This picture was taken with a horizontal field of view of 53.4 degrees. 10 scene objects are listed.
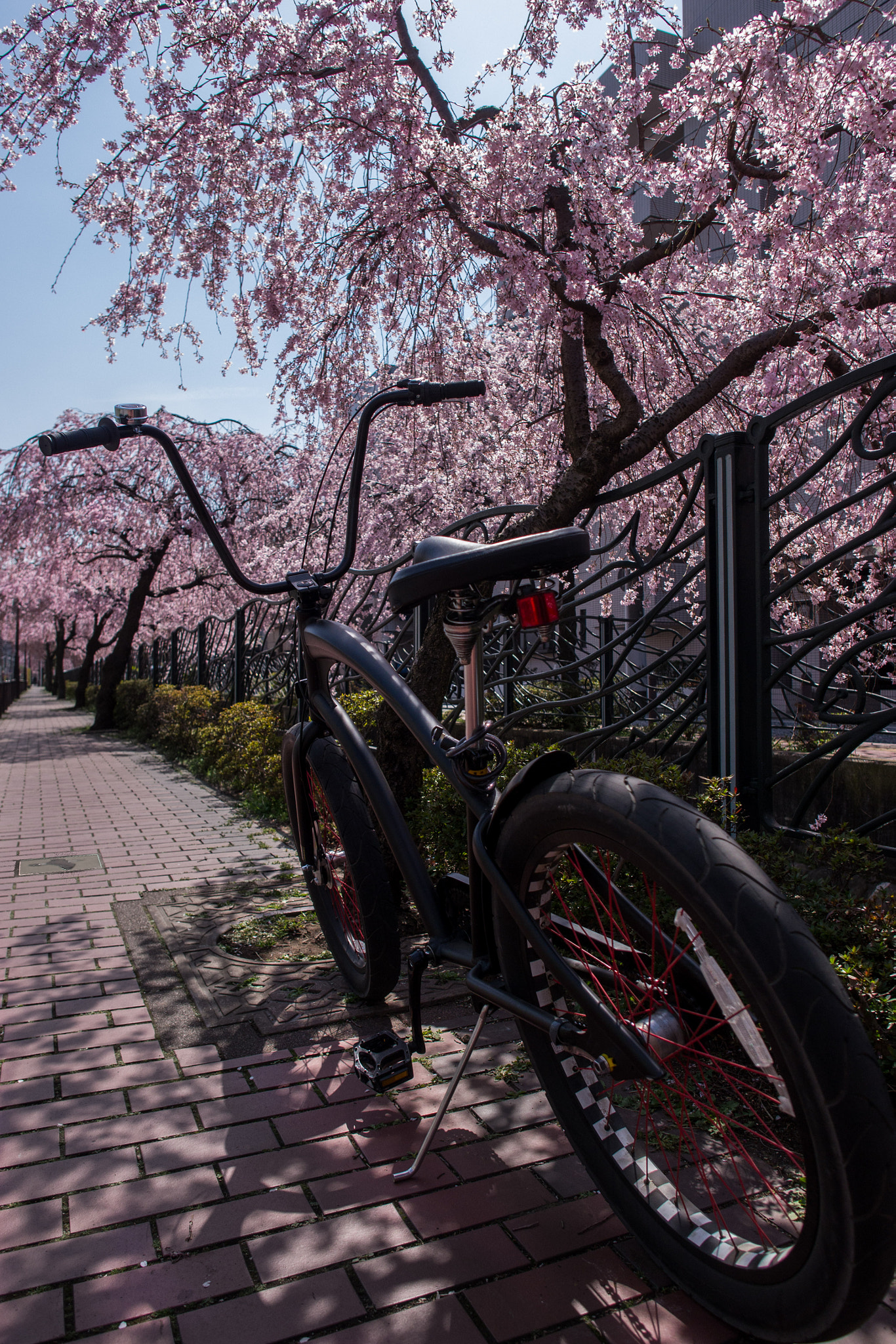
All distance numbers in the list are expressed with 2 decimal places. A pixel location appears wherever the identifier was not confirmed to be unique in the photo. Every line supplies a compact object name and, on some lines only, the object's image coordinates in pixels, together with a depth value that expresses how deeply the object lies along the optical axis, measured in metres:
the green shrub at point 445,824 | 3.65
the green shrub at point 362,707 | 5.30
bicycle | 1.16
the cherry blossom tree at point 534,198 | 5.01
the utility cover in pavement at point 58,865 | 5.11
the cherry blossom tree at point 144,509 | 17.11
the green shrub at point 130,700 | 18.23
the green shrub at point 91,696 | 34.16
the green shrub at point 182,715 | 11.48
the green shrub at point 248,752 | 7.32
